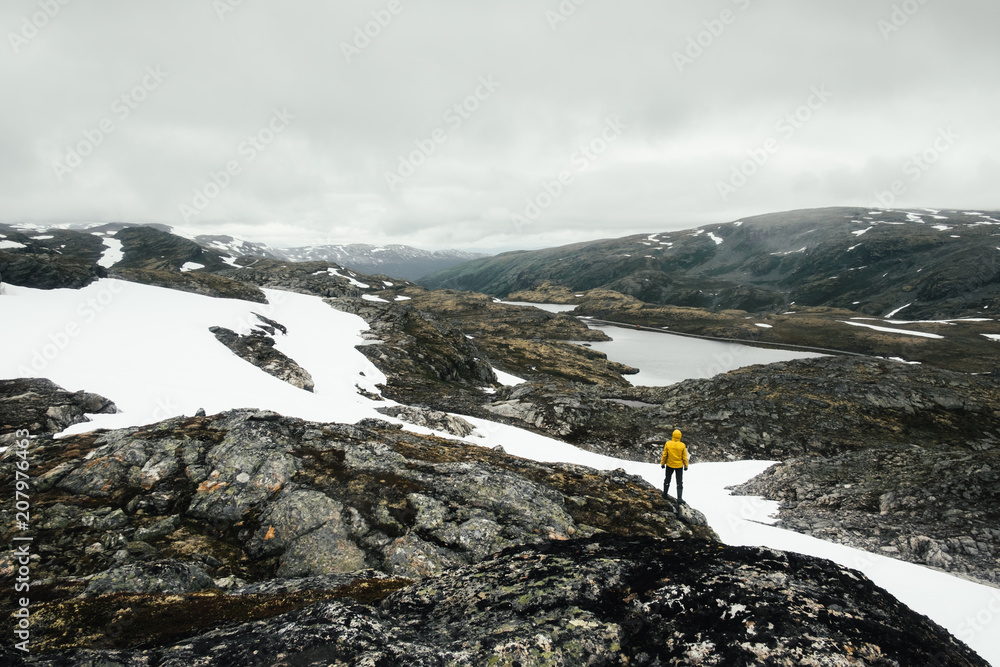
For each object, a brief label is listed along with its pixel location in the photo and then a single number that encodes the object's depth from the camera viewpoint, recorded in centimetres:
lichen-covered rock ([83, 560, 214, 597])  934
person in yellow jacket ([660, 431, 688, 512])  1695
